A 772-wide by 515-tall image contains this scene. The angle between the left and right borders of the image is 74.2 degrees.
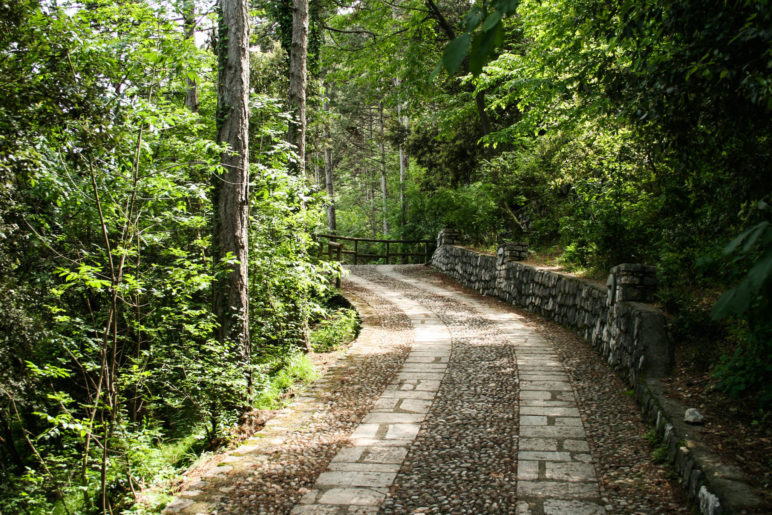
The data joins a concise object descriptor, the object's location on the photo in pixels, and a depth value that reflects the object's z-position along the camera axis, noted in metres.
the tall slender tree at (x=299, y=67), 7.43
